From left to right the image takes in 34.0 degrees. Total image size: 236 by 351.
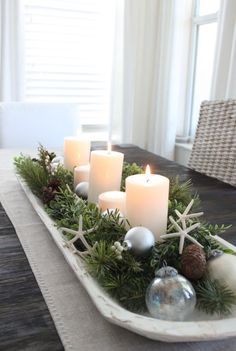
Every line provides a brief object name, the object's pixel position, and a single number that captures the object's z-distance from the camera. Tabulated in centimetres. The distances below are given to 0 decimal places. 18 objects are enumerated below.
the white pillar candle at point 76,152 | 107
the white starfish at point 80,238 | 59
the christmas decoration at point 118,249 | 54
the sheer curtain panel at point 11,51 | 252
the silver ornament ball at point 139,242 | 56
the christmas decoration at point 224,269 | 52
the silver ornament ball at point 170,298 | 47
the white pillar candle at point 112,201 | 72
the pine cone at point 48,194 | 87
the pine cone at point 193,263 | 54
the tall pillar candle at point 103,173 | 82
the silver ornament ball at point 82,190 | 88
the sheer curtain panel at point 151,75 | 276
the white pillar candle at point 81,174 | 93
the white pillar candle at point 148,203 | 63
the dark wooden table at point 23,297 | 46
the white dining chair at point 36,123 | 191
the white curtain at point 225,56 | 221
